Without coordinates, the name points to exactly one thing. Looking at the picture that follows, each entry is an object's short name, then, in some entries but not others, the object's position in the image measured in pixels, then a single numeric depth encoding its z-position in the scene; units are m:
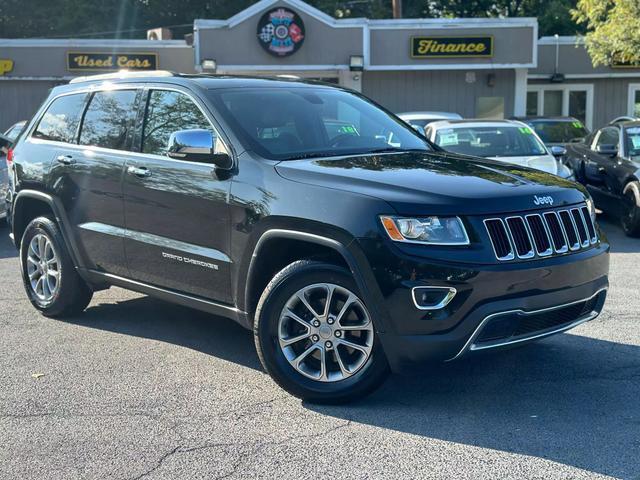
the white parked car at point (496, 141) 10.66
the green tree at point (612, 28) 15.88
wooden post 26.59
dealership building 21.89
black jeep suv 4.10
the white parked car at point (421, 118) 15.53
